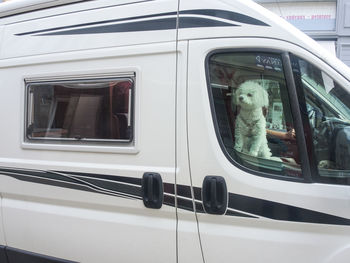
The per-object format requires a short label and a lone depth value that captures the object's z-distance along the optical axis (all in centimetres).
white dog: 210
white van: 200
